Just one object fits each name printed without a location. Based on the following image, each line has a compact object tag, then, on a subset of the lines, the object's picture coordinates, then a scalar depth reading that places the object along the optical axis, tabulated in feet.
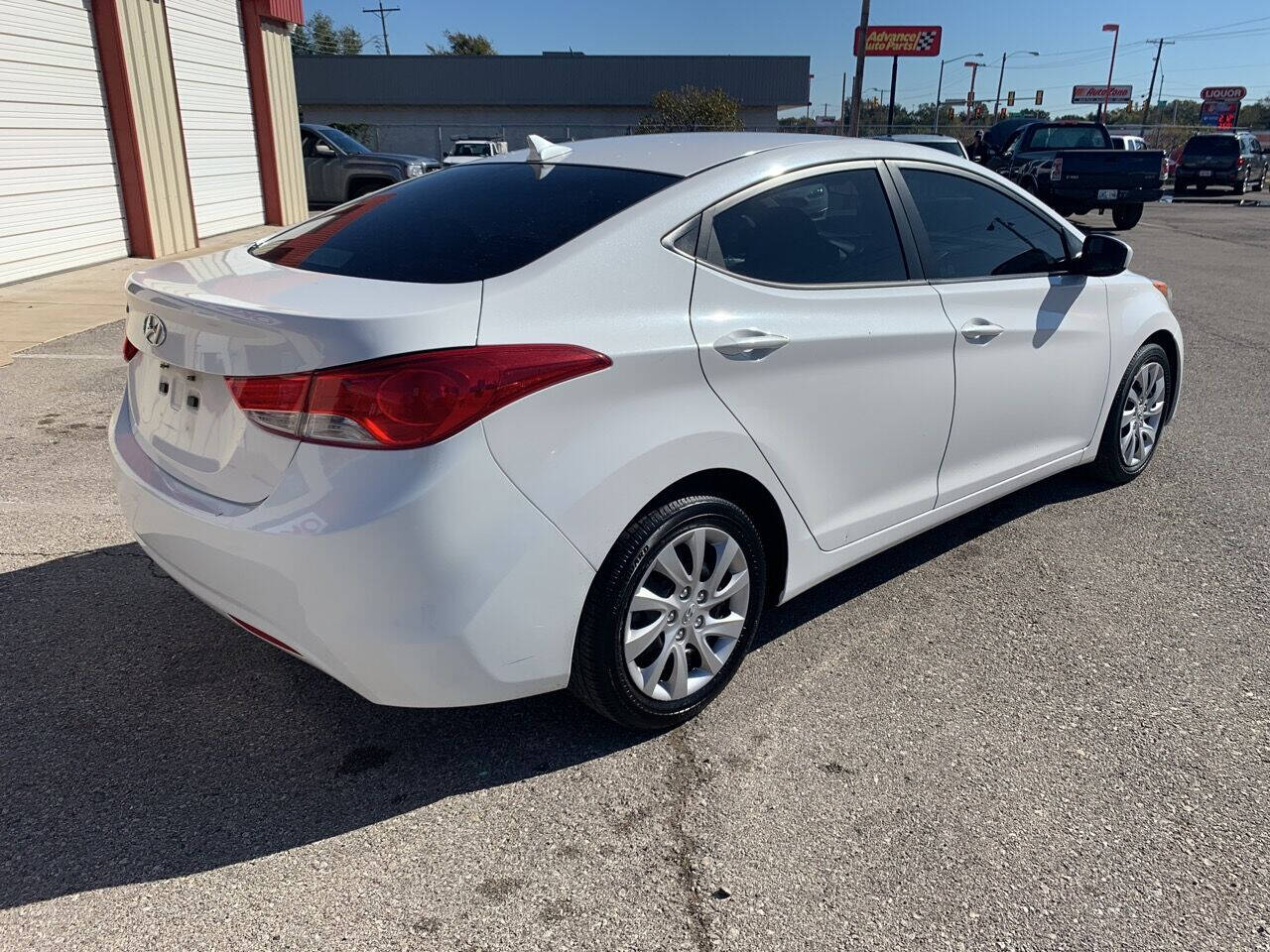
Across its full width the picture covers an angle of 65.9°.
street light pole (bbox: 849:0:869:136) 83.10
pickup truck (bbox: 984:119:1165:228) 55.16
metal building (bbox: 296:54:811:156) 139.64
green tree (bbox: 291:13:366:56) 252.83
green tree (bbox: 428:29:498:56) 257.75
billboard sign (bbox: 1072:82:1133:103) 234.58
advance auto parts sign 170.50
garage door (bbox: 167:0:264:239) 43.55
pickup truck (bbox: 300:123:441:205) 57.82
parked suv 94.48
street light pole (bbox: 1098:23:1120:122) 240.73
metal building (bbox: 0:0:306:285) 33.27
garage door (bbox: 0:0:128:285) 32.53
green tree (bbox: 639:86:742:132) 120.47
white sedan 7.43
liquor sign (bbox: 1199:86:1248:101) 190.90
